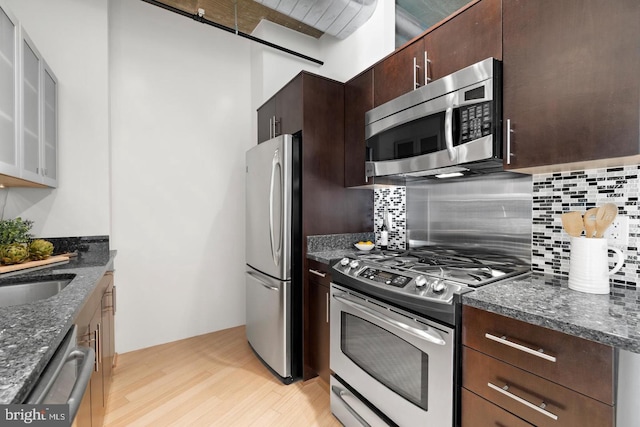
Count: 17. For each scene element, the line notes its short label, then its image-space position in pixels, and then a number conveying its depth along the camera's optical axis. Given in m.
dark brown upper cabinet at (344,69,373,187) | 2.26
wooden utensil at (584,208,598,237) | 1.28
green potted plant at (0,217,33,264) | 1.77
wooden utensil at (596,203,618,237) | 1.21
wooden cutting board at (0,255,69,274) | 1.70
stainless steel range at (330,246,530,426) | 1.28
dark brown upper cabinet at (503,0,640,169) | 1.09
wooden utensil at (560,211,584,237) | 1.31
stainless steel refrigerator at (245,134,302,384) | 2.29
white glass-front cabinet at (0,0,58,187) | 1.51
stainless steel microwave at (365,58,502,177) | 1.46
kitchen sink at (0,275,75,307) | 1.55
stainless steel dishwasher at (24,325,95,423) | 0.73
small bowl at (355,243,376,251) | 2.41
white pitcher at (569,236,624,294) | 1.23
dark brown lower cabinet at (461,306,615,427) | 0.89
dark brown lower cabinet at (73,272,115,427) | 1.23
